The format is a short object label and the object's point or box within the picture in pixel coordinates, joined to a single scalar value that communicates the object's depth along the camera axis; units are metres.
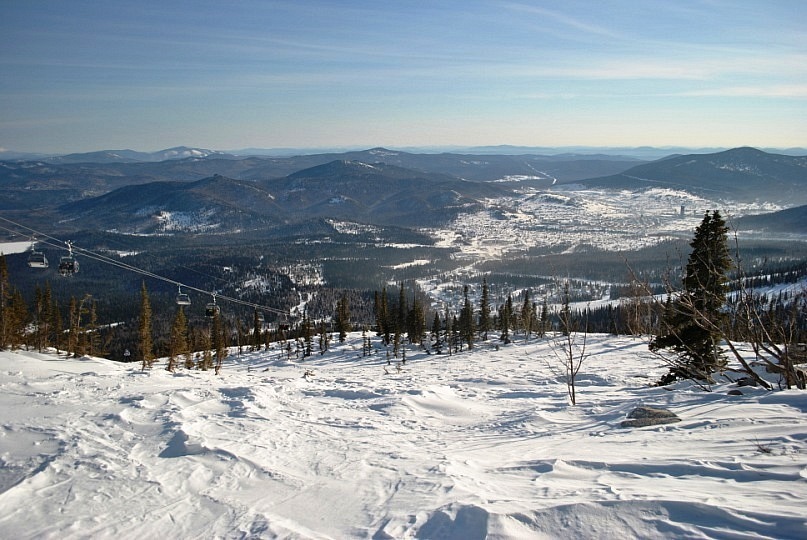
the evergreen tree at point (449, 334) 59.81
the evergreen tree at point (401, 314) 69.64
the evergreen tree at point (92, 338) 52.57
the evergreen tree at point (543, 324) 63.07
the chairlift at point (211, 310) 27.00
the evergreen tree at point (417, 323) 67.06
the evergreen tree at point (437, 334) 62.74
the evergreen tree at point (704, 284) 18.62
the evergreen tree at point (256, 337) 75.75
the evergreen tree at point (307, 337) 65.44
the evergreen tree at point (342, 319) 76.88
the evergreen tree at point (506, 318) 62.91
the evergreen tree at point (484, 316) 68.19
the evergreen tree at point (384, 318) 66.88
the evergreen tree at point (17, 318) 45.56
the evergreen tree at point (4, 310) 43.38
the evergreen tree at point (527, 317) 64.25
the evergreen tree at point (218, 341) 59.57
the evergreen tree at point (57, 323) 54.34
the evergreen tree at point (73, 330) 49.97
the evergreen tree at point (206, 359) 53.10
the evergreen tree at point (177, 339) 49.84
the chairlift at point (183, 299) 24.50
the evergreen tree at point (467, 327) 62.22
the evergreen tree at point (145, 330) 46.62
